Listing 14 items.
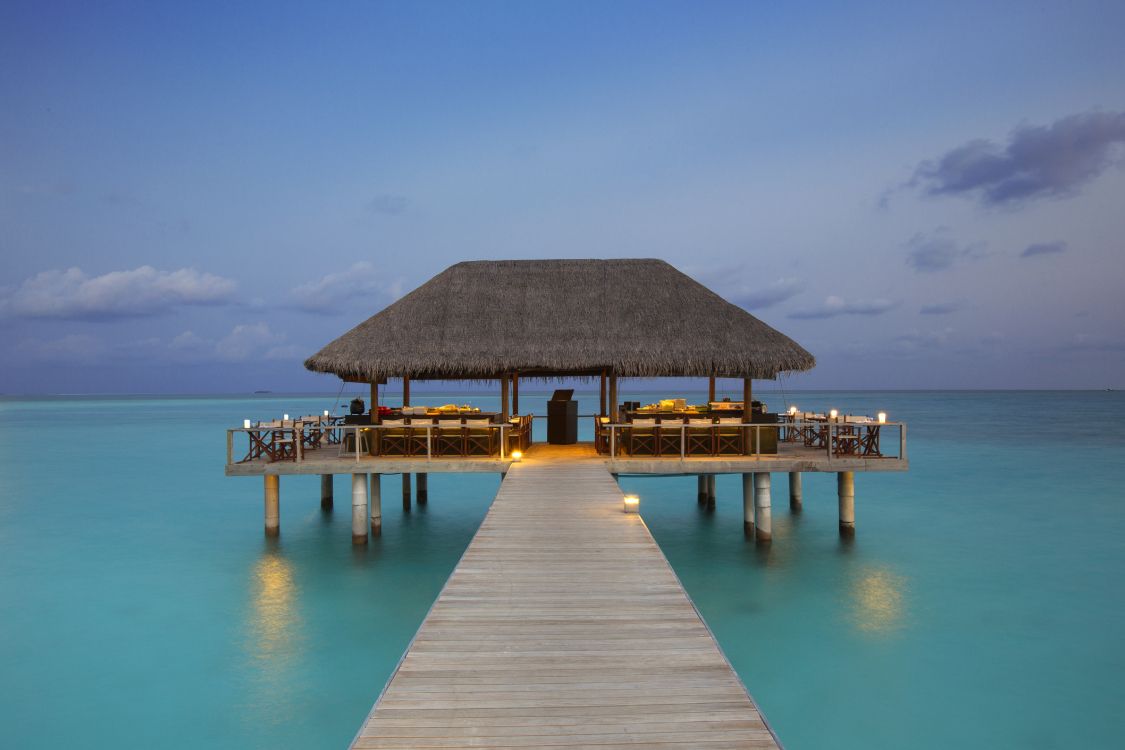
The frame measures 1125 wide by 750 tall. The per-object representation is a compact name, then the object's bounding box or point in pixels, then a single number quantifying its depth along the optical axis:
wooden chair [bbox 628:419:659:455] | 11.75
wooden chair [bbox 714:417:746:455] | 11.84
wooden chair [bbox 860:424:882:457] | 11.77
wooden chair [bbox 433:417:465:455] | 11.81
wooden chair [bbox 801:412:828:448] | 13.20
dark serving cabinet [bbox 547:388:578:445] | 14.77
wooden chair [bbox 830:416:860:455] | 11.83
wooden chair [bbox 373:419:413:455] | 11.94
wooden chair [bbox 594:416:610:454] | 12.38
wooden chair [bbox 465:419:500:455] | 11.87
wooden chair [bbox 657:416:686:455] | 11.67
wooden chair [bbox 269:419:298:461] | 12.08
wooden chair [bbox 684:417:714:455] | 11.75
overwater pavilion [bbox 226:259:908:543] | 11.53
